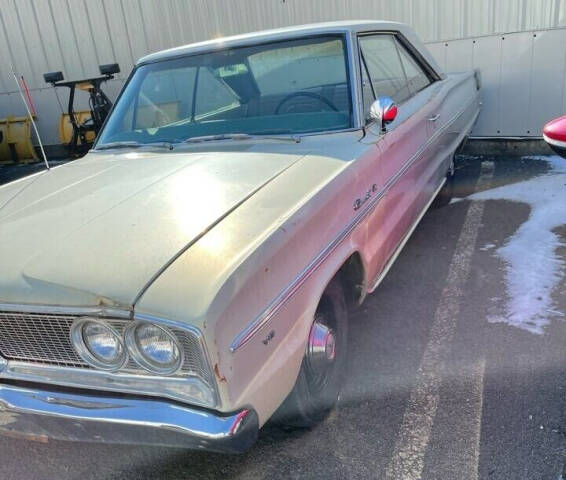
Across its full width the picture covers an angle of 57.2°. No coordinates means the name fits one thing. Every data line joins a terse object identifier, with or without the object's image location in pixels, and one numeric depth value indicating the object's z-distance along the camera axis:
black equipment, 7.21
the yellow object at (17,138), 9.09
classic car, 1.59
